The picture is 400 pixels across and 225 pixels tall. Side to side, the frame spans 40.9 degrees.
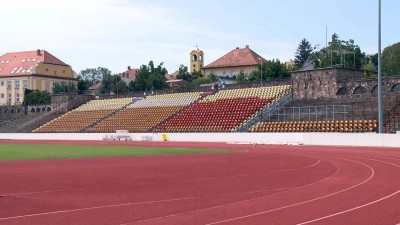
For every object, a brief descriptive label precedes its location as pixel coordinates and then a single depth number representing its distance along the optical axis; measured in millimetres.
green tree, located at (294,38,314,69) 122438
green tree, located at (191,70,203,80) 122700
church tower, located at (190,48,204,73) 152875
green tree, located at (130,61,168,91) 101250
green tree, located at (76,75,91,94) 109075
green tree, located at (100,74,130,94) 107744
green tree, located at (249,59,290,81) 85562
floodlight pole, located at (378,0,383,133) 36156
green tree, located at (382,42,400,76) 75562
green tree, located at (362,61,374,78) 67862
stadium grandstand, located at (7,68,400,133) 45719
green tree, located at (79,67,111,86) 176250
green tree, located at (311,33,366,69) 83812
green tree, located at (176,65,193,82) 123625
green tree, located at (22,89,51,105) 93206
